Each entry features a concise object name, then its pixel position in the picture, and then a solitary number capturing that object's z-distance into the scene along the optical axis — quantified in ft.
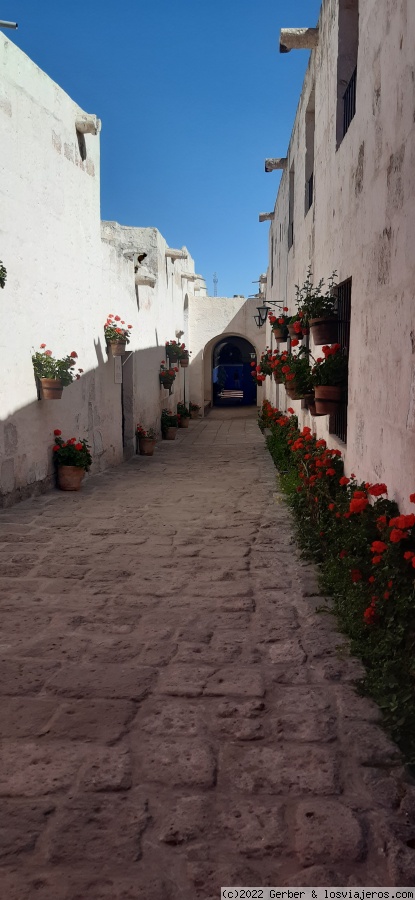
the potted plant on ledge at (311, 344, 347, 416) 17.94
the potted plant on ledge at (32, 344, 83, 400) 24.80
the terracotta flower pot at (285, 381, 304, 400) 20.84
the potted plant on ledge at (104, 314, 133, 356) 33.73
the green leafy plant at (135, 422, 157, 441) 40.96
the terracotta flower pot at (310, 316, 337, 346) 18.60
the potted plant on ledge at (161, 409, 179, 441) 51.29
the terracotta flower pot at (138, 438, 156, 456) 40.86
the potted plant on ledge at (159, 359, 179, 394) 50.60
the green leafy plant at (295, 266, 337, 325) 18.76
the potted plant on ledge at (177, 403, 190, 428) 60.39
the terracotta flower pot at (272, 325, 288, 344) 27.96
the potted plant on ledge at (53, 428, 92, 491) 26.81
